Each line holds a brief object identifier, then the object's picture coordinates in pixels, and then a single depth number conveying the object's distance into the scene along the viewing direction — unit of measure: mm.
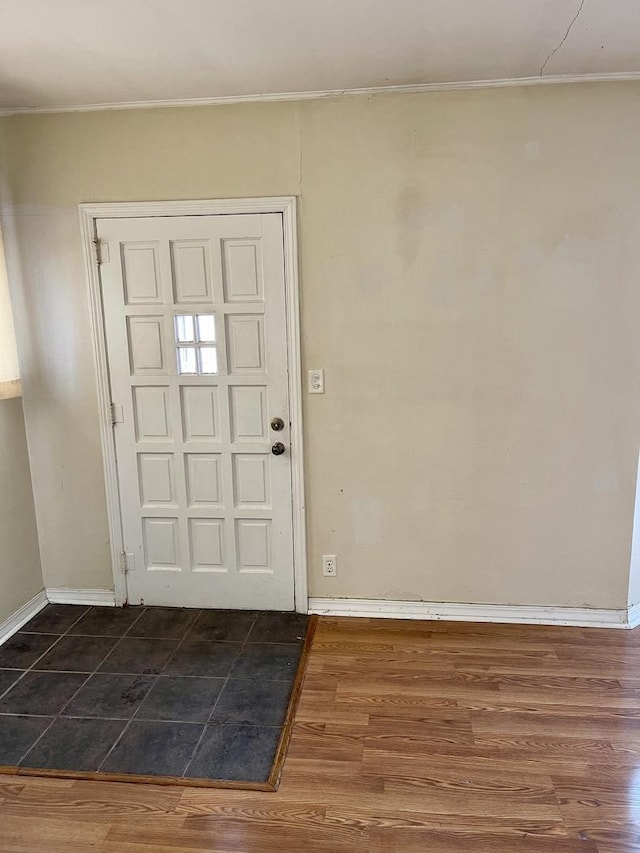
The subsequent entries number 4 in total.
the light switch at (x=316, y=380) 2758
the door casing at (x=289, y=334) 2650
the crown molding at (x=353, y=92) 2402
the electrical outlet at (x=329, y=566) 2908
